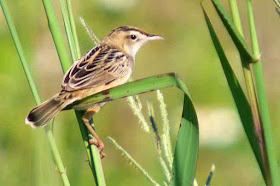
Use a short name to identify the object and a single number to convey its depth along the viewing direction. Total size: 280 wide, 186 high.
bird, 5.59
